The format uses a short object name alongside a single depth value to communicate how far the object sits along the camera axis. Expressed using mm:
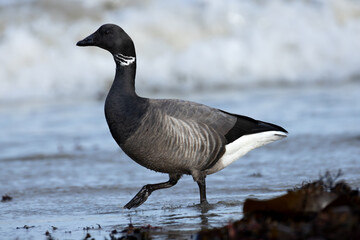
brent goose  12398
